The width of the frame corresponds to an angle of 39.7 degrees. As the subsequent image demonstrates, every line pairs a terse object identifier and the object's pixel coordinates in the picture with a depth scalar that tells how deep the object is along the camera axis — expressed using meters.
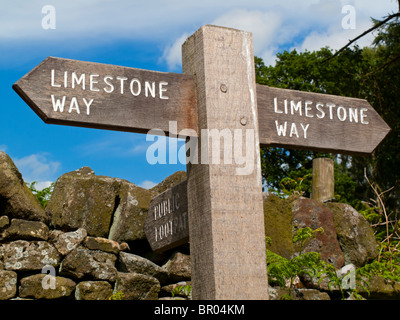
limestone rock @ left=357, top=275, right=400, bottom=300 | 5.70
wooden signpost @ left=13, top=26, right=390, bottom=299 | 2.75
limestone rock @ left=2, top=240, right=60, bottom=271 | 4.86
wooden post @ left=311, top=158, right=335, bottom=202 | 7.32
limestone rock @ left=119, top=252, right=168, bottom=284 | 5.03
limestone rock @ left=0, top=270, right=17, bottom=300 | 4.71
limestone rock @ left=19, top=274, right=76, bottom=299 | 4.79
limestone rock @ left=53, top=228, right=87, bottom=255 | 5.06
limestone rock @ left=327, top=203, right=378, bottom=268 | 5.94
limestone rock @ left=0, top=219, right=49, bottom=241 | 4.96
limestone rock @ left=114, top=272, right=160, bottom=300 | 4.88
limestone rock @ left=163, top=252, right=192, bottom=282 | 5.03
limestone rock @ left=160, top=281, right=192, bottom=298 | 4.85
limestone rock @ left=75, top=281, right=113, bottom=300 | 4.86
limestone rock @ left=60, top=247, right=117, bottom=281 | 4.95
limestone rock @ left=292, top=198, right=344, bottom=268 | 5.80
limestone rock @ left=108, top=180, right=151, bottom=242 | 5.35
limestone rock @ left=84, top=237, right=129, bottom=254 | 5.13
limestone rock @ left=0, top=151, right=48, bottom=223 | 5.06
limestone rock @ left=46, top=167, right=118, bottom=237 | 5.38
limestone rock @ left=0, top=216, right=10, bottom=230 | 4.95
